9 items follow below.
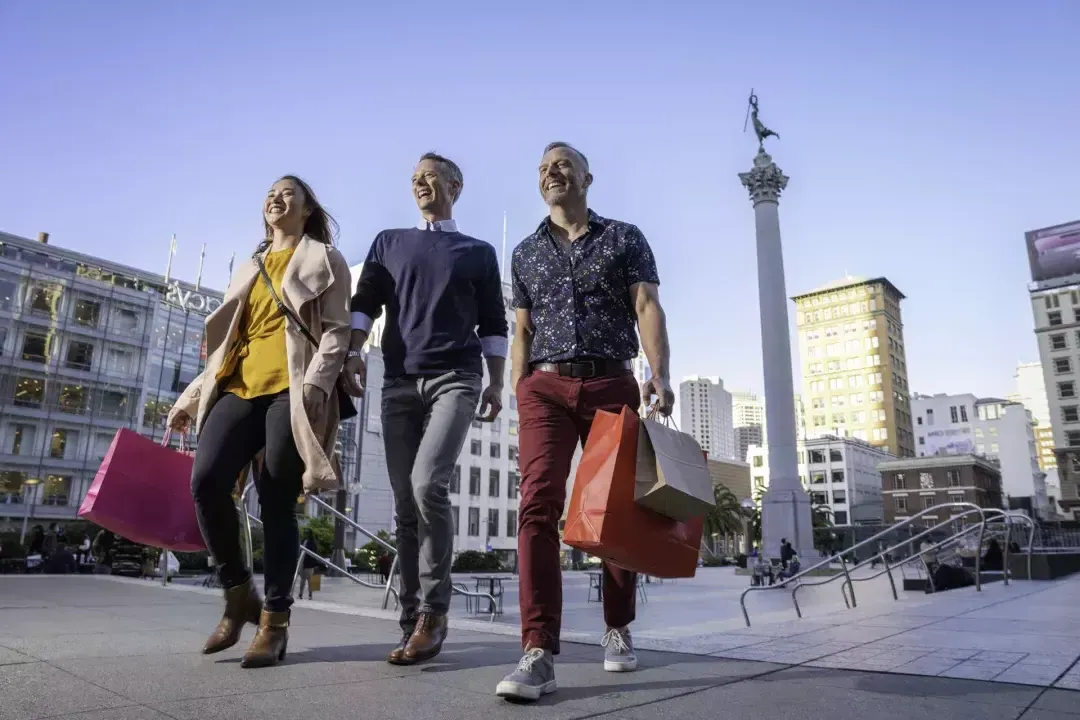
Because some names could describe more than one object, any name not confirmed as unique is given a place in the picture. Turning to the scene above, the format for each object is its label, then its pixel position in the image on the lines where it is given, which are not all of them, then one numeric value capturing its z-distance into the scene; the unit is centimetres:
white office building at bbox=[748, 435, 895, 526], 9806
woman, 308
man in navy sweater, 333
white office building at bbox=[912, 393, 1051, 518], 10744
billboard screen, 7319
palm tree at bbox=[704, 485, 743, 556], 6781
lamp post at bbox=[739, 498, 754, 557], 4484
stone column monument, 2722
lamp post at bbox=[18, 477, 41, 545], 3978
